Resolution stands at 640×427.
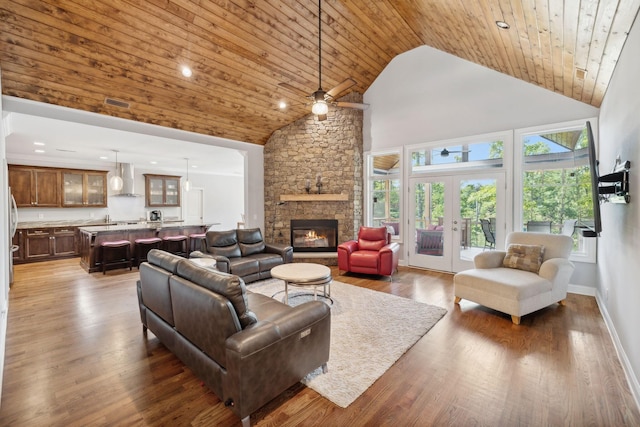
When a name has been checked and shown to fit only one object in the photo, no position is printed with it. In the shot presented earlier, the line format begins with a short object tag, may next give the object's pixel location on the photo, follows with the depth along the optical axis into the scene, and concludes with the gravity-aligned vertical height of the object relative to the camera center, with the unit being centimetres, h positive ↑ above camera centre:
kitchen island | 592 -58
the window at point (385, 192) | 645 +32
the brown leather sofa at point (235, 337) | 178 -90
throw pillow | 386 -72
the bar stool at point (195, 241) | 737 -86
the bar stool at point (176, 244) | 680 -88
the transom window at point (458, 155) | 522 +97
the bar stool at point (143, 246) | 637 -86
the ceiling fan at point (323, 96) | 370 +147
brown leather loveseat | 479 -84
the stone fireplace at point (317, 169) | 662 +89
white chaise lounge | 335 -91
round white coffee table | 363 -89
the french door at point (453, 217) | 525 -24
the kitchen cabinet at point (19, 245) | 676 -84
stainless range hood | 862 +95
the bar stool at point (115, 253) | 591 -94
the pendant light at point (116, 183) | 725 +65
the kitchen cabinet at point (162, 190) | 964 +62
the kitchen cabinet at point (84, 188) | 793 +58
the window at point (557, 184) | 437 +32
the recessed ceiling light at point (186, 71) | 430 +207
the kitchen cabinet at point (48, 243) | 687 -84
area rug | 227 -136
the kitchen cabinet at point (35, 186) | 717 +60
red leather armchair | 516 -88
